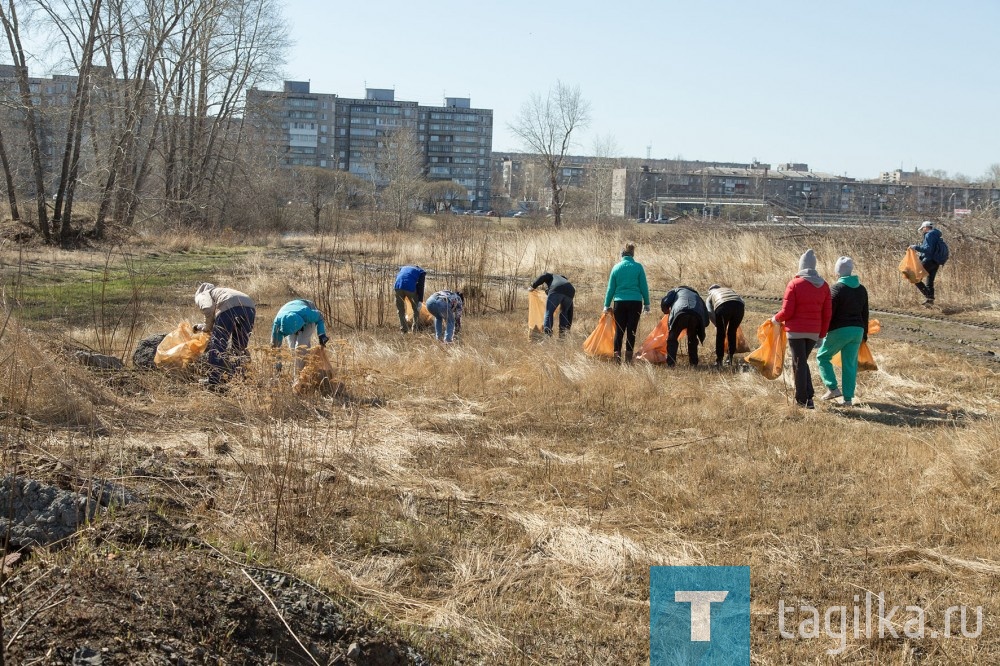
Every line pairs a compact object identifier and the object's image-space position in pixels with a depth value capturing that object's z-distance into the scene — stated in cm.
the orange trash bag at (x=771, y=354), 958
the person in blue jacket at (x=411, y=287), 1244
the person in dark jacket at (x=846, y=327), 890
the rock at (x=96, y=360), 833
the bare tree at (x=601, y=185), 8531
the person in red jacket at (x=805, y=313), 874
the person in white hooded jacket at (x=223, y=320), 864
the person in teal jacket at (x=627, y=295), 1101
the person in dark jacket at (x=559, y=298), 1259
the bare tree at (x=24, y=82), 2647
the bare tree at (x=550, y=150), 6253
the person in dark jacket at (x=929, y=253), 1567
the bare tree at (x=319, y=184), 4870
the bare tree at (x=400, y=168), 6062
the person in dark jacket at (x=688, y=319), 1078
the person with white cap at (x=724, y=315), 1093
